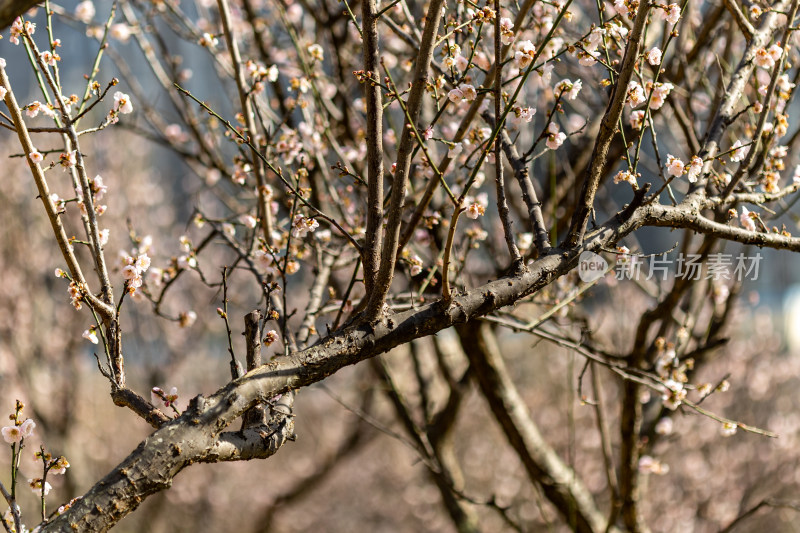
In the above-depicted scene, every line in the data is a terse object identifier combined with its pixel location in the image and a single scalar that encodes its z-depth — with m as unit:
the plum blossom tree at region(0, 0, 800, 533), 2.40
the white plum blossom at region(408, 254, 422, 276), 2.71
